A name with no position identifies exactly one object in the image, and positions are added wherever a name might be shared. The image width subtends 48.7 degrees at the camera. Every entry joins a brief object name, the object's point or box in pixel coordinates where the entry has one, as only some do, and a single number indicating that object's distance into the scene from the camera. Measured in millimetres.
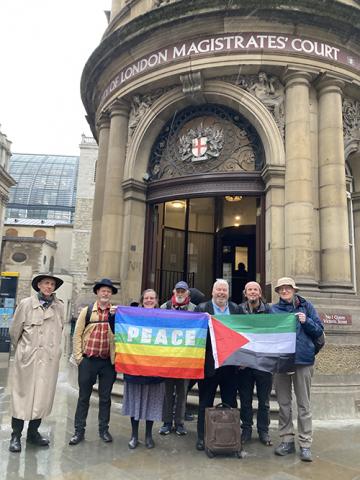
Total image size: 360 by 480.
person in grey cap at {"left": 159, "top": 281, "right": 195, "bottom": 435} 5574
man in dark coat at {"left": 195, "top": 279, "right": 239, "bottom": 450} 5148
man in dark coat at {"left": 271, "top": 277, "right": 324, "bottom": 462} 4812
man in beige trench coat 4890
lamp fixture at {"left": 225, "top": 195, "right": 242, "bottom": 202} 13656
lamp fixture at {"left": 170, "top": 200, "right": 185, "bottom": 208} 13148
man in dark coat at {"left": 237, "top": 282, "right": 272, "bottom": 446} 5250
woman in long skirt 5023
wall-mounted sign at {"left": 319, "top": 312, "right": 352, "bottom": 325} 7402
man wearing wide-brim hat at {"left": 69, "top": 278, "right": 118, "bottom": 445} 5164
